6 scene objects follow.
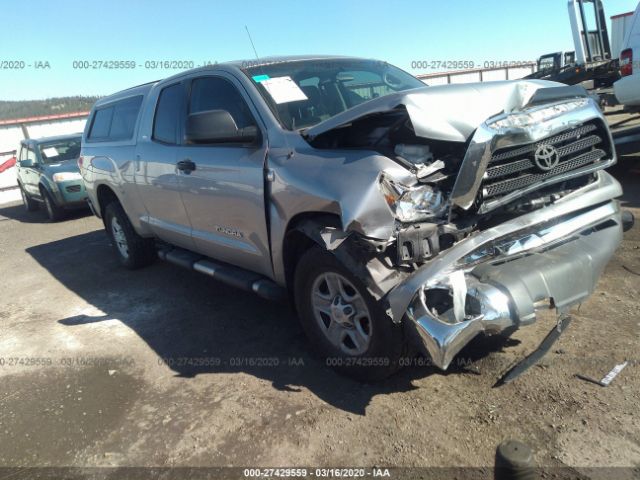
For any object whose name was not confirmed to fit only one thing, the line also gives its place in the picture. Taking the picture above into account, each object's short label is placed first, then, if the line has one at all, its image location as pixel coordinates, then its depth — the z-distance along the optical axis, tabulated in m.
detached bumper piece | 2.64
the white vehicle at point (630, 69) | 7.16
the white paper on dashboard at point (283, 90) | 3.53
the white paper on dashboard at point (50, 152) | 11.09
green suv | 10.22
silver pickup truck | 2.52
